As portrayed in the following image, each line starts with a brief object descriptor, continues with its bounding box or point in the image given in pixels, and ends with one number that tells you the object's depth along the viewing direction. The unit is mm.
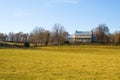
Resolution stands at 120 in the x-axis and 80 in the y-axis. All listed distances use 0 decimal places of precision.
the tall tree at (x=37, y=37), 93598
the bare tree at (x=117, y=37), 81355
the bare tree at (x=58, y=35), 88154
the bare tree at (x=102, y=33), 90596
